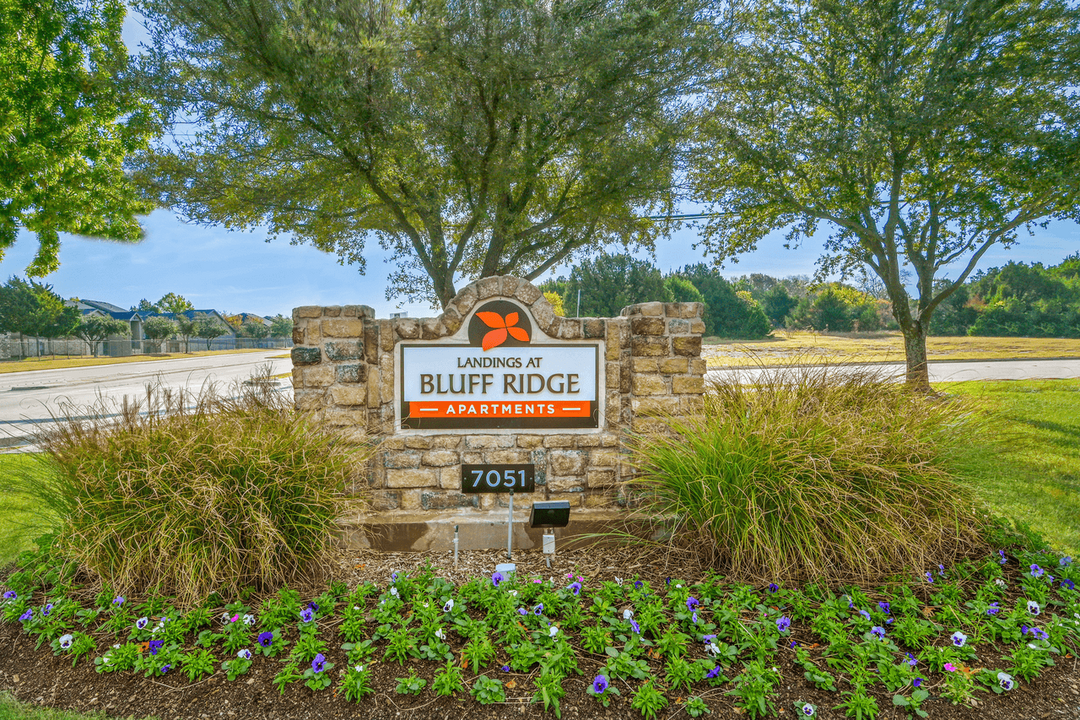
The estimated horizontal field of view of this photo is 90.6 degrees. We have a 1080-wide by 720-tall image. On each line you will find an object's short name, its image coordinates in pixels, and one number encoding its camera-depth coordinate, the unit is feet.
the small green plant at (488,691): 7.46
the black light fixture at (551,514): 11.41
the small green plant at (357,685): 7.55
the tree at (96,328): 141.90
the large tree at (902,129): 28.66
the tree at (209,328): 198.19
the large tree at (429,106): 26.96
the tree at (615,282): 103.40
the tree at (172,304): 238.07
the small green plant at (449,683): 7.50
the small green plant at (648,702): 7.22
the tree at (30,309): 126.72
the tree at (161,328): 164.86
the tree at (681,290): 127.54
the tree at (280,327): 214.48
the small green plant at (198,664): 8.09
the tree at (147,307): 236.22
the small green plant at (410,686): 7.52
